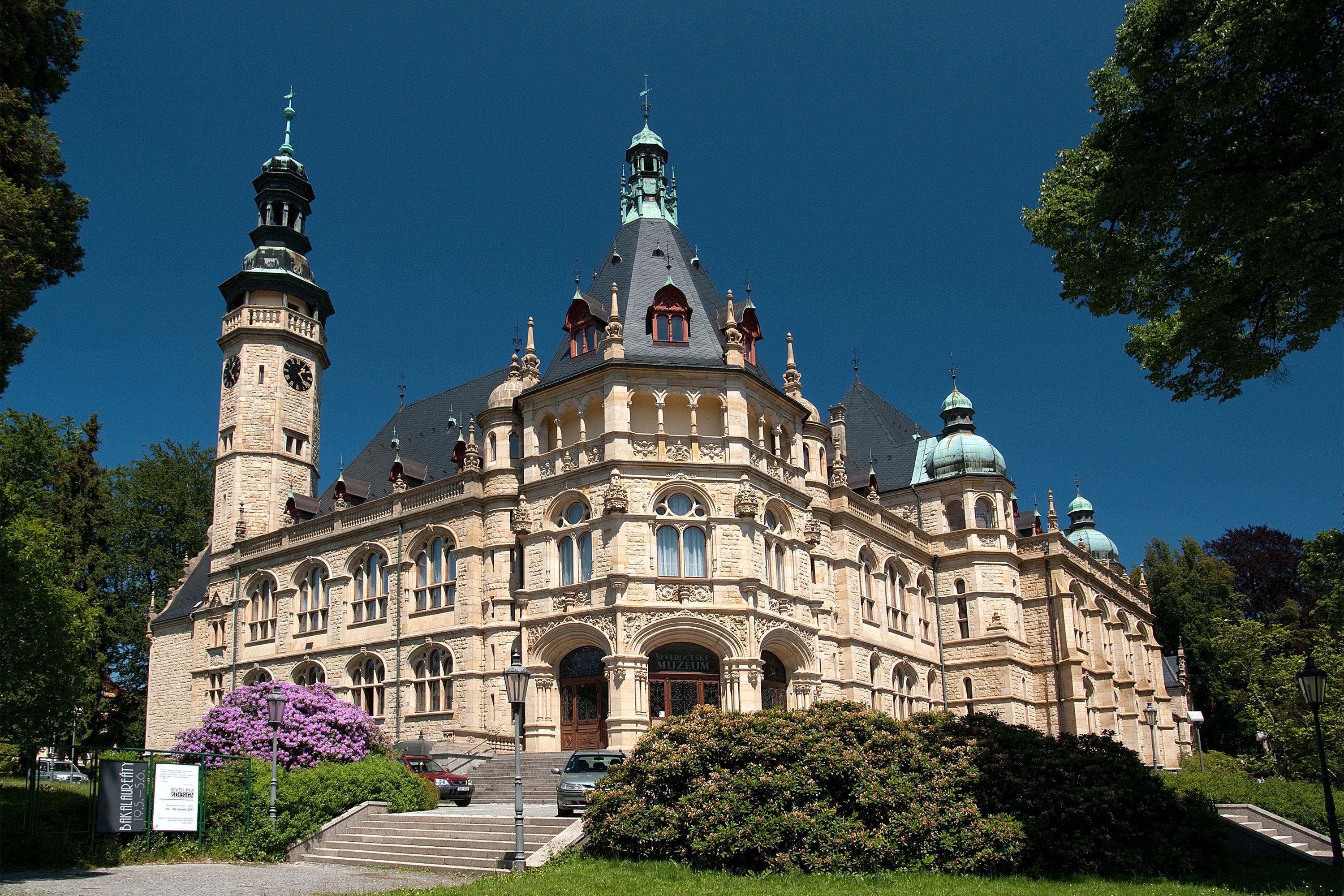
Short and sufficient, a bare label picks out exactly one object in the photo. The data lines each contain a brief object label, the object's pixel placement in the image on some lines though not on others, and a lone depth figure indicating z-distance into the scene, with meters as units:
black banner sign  21.05
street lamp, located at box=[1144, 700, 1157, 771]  40.52
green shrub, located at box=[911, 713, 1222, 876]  17.77
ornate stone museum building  35.12
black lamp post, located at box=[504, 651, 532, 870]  19.78
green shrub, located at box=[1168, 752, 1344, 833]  26.94
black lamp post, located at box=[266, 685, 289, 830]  24.34
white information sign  21.81
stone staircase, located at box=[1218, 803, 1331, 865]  22.16
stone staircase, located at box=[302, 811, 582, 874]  20.84
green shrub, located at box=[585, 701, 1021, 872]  17.84
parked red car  29.67
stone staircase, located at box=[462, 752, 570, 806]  30.77
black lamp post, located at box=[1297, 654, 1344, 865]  19.62
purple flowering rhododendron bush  27.92
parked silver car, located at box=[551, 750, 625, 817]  24.19
